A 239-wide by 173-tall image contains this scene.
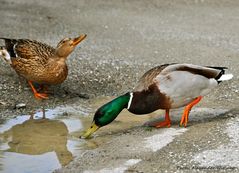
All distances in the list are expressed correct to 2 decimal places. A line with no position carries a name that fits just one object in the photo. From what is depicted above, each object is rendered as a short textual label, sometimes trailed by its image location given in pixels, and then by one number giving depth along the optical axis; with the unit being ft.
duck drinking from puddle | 43.98
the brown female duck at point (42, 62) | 54.49
